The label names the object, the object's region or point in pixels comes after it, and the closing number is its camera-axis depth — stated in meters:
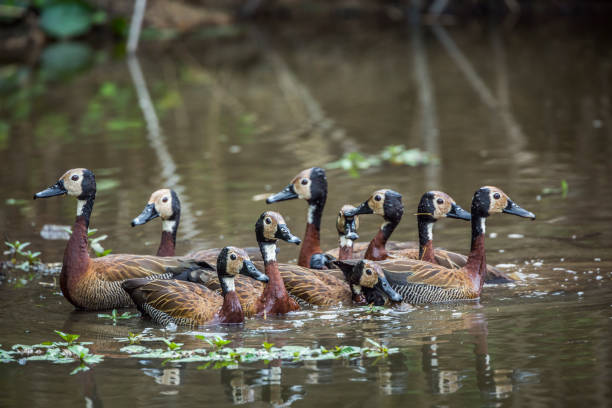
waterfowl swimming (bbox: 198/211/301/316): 17.52
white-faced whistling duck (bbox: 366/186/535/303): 17.91
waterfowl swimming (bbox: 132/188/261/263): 20.39
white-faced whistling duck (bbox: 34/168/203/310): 18.67
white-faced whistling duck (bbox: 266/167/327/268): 20.41
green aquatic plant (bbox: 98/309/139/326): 18.12
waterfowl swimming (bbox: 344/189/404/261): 19.30
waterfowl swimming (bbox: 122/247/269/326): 16.94
